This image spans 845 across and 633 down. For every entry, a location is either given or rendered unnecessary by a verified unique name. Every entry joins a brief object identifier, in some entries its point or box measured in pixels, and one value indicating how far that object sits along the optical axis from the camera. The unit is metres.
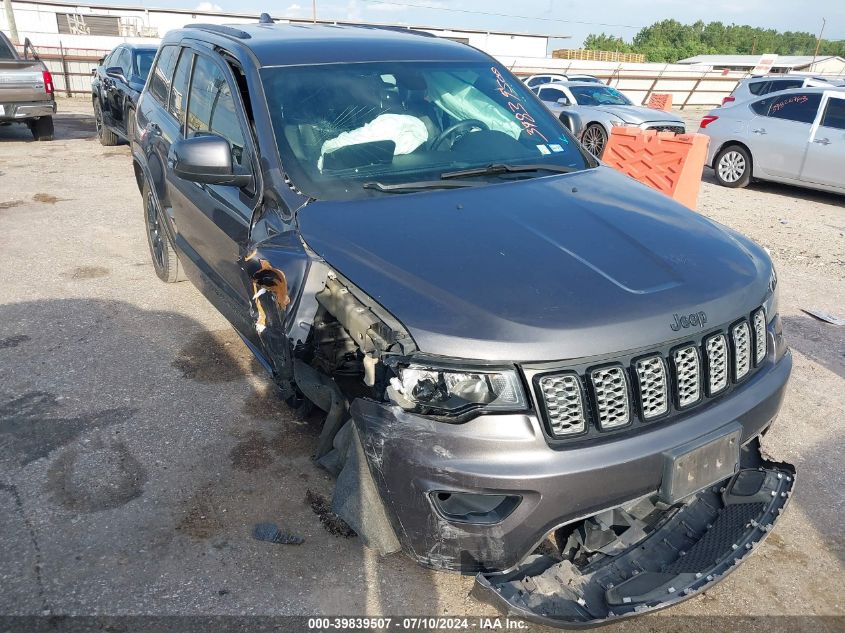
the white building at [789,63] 57.28
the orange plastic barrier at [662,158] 8.17
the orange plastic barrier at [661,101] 24.31
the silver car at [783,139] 9.97
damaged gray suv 2.22
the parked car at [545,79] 17.51
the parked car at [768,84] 13.05
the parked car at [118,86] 10.56
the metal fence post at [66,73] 22.55
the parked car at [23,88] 11.52
